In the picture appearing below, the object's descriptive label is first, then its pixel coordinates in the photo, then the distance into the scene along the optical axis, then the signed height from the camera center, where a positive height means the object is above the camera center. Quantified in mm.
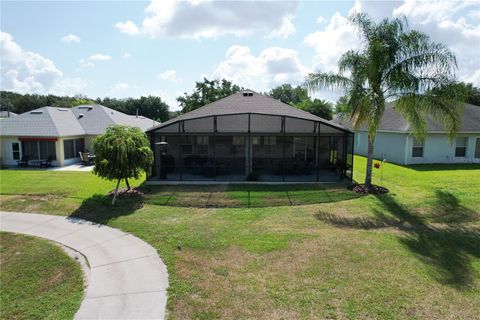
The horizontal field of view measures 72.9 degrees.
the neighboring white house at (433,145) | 21719 -539
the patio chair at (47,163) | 22859 -1914
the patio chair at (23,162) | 23234 -1872
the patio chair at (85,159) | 23734 -1683
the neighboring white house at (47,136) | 23375 -5
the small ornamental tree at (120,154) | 12945 -720
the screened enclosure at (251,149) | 17688 -786
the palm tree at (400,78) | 13000 +2414
